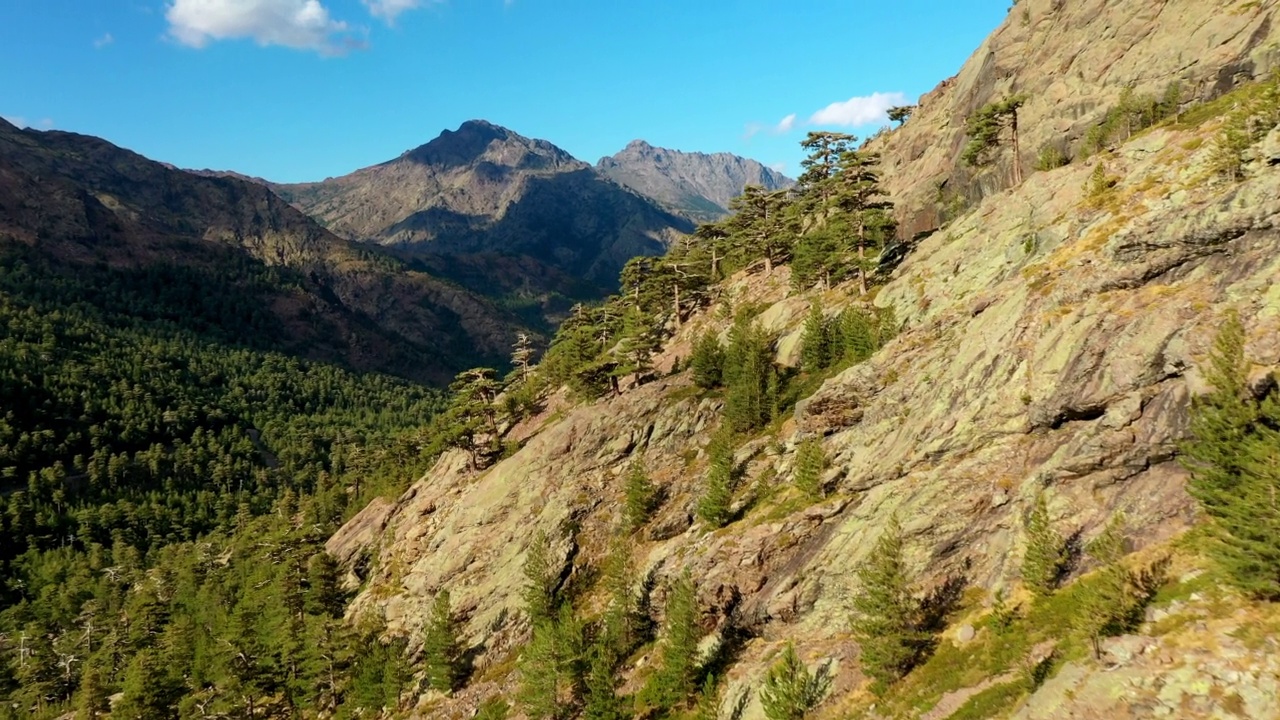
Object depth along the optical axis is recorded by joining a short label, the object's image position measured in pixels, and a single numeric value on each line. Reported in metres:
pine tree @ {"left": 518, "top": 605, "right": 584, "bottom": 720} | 39.16
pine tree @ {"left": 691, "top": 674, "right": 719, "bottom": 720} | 33.47
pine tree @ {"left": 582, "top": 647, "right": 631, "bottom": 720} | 36.81
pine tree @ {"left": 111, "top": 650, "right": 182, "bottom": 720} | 58.22
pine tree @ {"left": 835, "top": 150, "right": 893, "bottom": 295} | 61.50
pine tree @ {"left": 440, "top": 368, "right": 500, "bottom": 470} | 72.44
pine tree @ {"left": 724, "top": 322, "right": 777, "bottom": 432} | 55.22
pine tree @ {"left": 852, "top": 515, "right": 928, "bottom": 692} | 27.77
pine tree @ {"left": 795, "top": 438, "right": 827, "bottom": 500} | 41.62
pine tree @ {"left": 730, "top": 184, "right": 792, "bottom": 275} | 86.31
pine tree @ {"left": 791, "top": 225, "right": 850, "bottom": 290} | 65.19
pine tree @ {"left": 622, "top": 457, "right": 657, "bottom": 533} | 52.94
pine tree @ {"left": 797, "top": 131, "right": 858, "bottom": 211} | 90.88
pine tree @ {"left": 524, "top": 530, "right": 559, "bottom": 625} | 49.09
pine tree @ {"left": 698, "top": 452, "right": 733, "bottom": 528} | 45.78
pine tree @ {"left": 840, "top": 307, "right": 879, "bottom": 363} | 51.19
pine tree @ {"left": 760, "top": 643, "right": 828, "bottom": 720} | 28.80
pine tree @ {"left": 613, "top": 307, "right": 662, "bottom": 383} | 68.56
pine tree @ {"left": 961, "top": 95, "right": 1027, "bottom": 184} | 56.66
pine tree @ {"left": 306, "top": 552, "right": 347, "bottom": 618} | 69.56
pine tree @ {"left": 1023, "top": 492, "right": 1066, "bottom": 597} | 25.88
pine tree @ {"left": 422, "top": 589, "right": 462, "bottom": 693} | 48.81
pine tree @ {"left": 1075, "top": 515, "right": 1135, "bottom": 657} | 20.48
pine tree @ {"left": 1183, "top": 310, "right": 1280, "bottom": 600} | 18.34
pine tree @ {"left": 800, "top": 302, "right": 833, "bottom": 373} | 56.72
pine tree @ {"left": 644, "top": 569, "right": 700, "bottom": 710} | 37.09
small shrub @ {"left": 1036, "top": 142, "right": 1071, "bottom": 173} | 53.41
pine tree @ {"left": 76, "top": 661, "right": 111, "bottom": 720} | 65.94
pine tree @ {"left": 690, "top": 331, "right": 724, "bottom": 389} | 62.97
